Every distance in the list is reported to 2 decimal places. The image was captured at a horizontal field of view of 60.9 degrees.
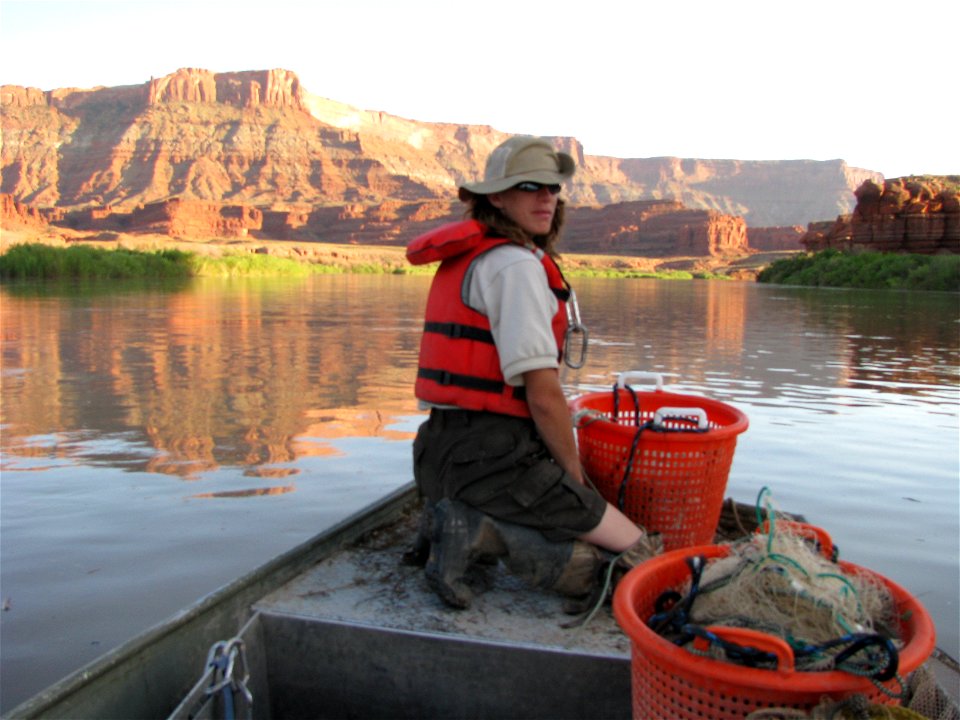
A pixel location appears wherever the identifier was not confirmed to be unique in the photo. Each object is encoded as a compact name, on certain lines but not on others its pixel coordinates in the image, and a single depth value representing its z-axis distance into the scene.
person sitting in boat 2.85
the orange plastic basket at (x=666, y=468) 3.23
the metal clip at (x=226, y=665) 2.25
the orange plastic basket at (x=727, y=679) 1.75
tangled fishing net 1.79
